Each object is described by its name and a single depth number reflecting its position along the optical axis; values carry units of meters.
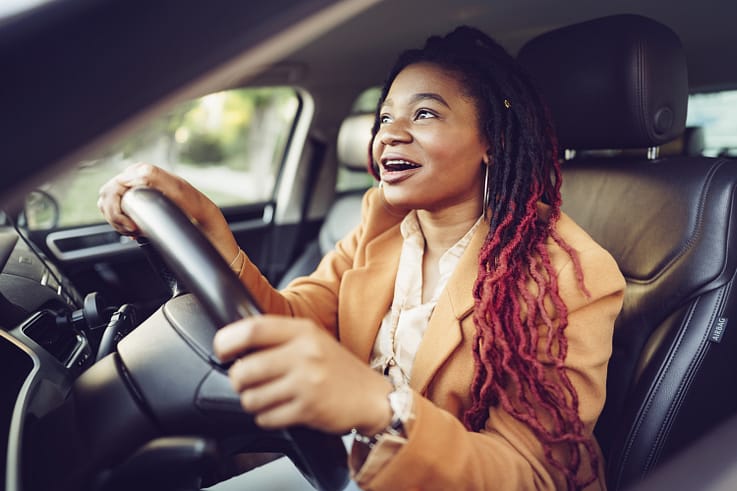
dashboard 0.84
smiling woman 0.87
